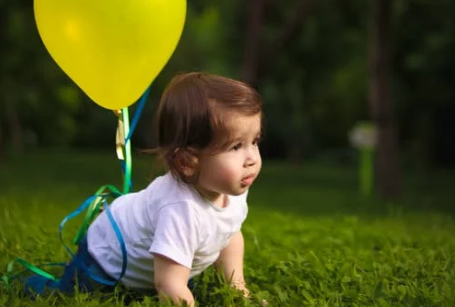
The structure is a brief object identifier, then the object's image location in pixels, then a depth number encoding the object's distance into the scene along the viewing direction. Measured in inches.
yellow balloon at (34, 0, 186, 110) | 101.7
